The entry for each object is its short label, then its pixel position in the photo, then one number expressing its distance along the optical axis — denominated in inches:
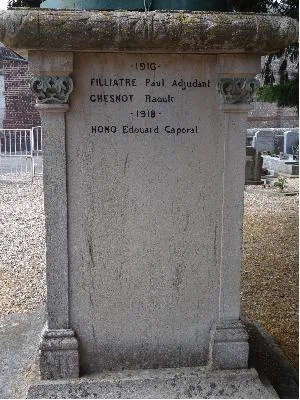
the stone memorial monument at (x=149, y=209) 105.5
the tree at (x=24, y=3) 209.5
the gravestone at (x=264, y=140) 703.7
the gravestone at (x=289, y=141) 638.5
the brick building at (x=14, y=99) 796.6
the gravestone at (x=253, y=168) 499.2
